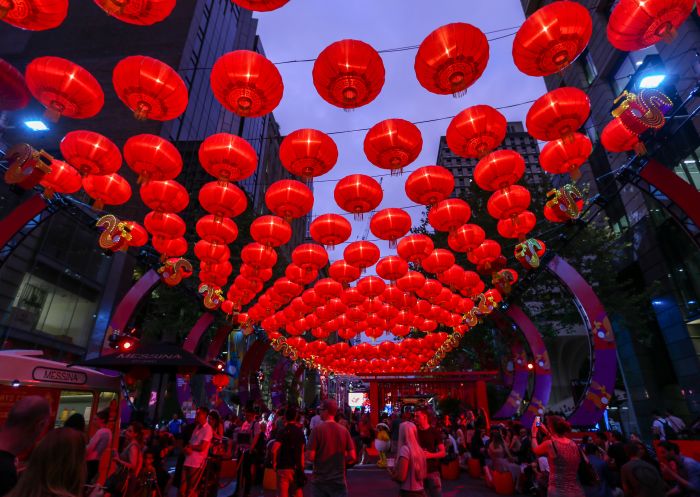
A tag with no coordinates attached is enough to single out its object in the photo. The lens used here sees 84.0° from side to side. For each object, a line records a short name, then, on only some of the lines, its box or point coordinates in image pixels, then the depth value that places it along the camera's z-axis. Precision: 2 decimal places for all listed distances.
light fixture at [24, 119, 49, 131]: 21.15
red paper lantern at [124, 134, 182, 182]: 6.73
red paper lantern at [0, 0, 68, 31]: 4.11
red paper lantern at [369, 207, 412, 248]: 9.13
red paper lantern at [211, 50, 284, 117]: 5.31
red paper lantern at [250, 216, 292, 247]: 9.18
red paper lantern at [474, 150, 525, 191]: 7.40
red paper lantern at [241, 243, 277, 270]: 10.56
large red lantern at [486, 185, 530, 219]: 8.35
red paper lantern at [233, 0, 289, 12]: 4.21
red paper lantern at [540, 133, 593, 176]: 6.98
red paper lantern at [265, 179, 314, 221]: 7.96
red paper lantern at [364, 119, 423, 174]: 6.56
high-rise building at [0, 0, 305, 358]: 17.05
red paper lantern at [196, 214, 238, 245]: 8.93
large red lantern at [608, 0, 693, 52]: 4.50
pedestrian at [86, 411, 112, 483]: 5.99
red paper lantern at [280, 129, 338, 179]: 6.71
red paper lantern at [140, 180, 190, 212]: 7.90
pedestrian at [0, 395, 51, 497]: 2.06
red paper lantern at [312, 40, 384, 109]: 5.21
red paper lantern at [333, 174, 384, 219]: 7.92
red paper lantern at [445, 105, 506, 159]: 6.45
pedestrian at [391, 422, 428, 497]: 4.82
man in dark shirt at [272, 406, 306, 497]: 5.95
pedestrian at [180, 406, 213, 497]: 6.59
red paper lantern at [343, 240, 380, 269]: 10.77
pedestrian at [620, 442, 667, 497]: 3.99
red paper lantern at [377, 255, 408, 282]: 11.97
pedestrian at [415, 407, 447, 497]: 5.95
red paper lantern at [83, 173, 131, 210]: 7.82
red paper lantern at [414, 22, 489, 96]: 5.08
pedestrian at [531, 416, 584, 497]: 4.57
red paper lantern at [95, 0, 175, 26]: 4.05
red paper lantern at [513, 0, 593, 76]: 4.85
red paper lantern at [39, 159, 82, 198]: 7.76
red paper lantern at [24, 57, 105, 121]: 5.36
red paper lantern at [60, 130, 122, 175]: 6.61
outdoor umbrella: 7.66
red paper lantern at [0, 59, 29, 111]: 5.45
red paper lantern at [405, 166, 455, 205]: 7.80
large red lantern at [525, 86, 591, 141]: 6.09
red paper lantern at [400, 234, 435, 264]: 10.46
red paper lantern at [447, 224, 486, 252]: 10.00
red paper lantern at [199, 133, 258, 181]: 6.74
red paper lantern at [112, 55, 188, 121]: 5.39
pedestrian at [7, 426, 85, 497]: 1.97
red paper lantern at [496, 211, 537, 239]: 9.38
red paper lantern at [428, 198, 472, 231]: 8.89
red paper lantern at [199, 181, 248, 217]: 7.85
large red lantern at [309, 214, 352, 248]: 9.21
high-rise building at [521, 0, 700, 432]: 16.06
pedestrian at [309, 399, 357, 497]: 5.05
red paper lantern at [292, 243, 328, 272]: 10.79
